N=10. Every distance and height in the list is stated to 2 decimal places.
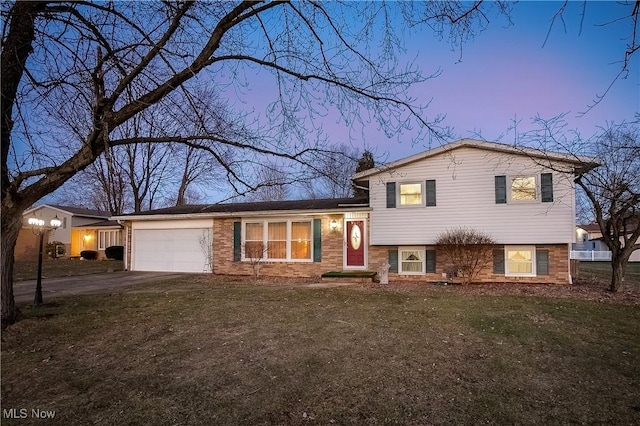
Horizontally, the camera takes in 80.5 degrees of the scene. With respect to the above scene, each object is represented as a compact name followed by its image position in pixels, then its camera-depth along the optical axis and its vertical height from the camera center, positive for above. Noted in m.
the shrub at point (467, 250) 12.57 -0.43
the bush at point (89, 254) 28.11 -1.26
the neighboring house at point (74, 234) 28.70 +0.25
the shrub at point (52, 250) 29.17 -0.99
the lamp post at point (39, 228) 8.84 +0.24
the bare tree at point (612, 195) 10.39 +1.31
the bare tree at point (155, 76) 4.48 +2.13
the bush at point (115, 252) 26.11 -1.03
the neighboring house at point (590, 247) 31.33 -0.97
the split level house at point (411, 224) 12.61 +0.49
